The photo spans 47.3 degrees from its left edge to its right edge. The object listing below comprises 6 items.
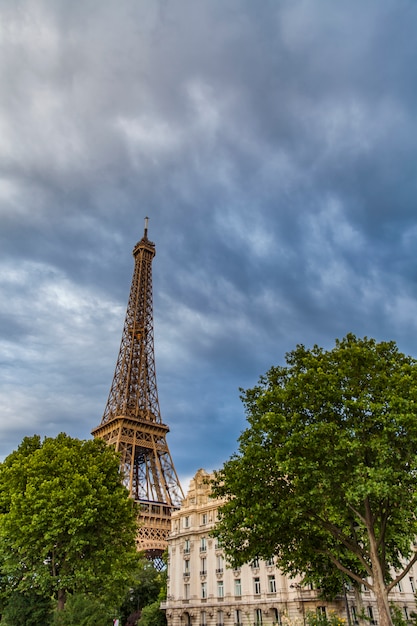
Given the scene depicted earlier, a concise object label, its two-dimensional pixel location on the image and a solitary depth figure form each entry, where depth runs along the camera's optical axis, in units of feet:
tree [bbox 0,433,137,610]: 96.63
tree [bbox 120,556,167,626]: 213.87
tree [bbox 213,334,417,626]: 64.85
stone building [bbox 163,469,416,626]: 133.69
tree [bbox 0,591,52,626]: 93.09
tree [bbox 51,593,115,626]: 79.73
